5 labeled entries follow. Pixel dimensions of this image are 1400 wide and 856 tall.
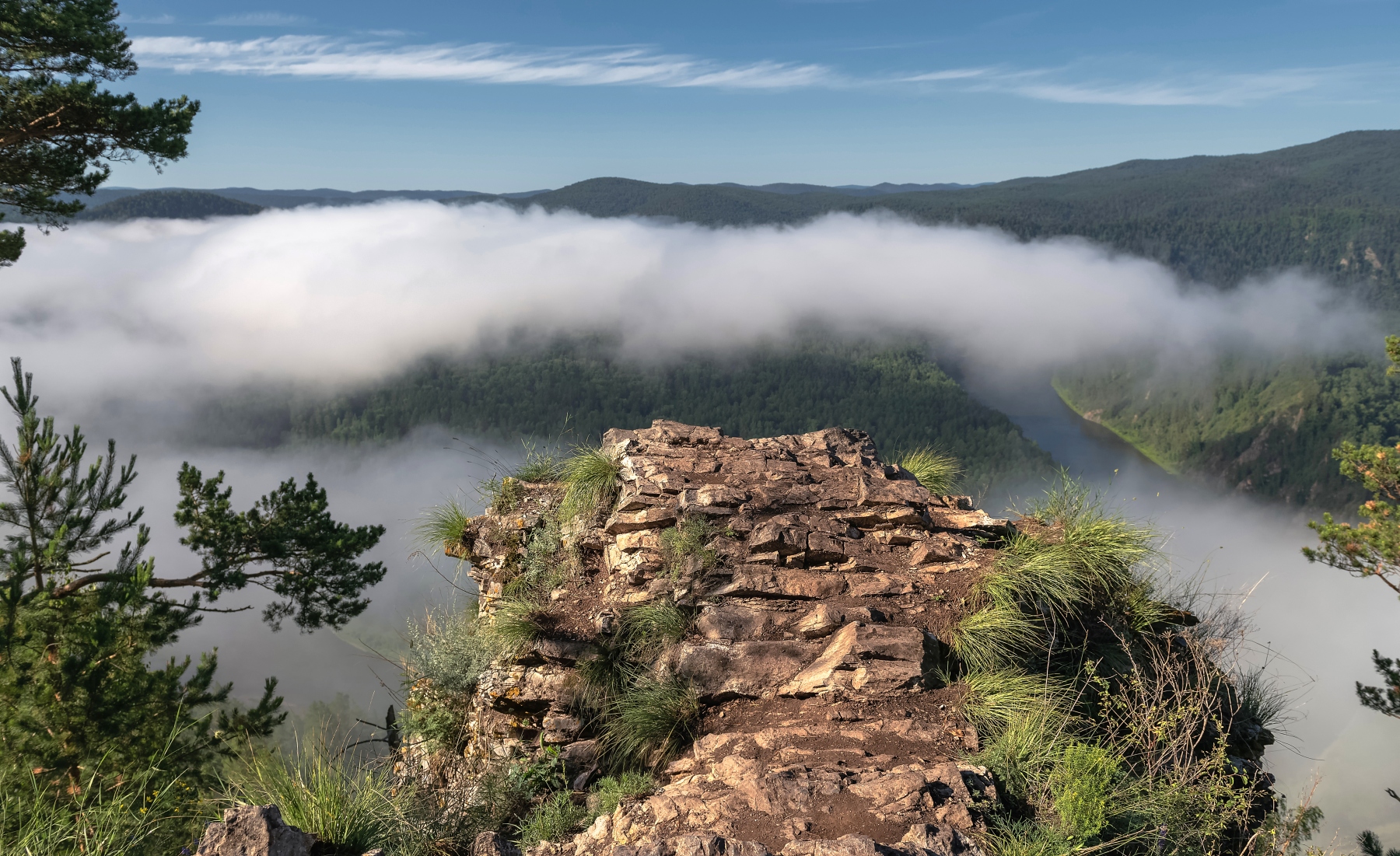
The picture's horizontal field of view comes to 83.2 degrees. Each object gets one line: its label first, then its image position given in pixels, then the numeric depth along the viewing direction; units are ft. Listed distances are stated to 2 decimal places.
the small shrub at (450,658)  23.85
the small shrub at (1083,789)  13.53
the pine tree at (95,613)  29.81
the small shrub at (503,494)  29.99
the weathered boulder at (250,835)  12.42
